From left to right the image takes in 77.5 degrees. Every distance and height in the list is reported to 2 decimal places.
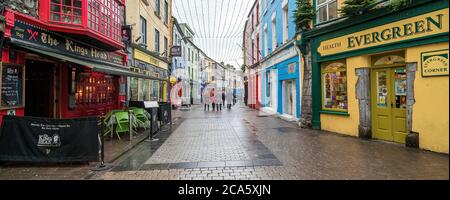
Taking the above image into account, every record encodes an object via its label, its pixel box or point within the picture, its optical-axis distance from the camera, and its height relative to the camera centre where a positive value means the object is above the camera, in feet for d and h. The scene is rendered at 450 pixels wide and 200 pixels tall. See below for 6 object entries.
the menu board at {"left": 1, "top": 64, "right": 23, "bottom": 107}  20.40 +1.25
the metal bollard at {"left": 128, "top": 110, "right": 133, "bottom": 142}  28.80 -1.61
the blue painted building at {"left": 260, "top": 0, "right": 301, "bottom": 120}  41.91 +6.89
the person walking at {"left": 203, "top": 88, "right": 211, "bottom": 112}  85.30 +0.33
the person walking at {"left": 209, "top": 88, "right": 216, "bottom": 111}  76.13 +1.31
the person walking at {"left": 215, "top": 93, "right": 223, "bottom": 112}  75.40 -0.41
